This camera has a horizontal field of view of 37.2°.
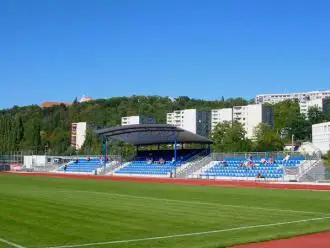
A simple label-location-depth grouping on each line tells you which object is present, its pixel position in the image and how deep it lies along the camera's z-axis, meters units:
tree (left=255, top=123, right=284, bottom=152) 101.08
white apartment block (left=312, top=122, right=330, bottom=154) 122.37
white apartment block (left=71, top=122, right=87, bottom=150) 194.40
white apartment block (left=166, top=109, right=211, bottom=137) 194.38
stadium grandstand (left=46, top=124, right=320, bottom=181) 51.09
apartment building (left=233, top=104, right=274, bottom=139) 180.50
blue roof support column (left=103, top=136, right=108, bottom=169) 66.57
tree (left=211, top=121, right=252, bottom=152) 90.62
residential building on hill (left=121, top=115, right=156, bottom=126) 179.26
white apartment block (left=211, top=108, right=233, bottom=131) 193.38
